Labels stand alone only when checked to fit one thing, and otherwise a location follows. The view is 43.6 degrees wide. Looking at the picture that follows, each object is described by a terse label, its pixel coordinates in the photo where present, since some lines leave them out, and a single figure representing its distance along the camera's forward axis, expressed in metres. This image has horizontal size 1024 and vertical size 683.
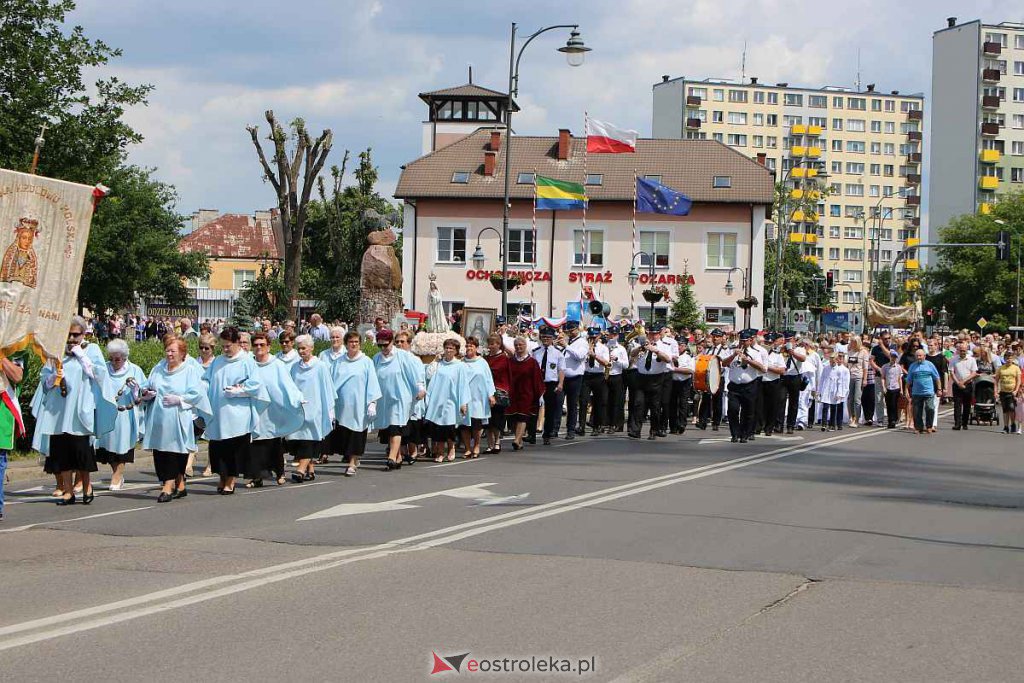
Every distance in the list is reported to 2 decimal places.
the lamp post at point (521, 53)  30.19
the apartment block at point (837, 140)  131.62
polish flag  37.34
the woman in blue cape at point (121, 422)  13.70
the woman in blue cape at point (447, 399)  17.73
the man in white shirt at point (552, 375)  21.53
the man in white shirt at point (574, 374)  21.94
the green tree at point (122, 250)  51.72
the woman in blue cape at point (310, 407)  15.34
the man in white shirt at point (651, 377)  22.11
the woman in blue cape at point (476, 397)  18.25
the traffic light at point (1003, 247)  53.25
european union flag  44.09
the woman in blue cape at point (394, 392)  16.84
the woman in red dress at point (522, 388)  19.88
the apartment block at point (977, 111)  114.50
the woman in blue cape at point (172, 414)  13.22
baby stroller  29.26
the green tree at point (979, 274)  87.06
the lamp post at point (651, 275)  46.31
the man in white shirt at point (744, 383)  21.83
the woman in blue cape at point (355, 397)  16.34
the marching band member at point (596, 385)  22.56
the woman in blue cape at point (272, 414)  14.47
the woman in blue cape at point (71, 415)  12.91
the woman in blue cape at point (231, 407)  13.91
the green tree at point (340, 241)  66.62
